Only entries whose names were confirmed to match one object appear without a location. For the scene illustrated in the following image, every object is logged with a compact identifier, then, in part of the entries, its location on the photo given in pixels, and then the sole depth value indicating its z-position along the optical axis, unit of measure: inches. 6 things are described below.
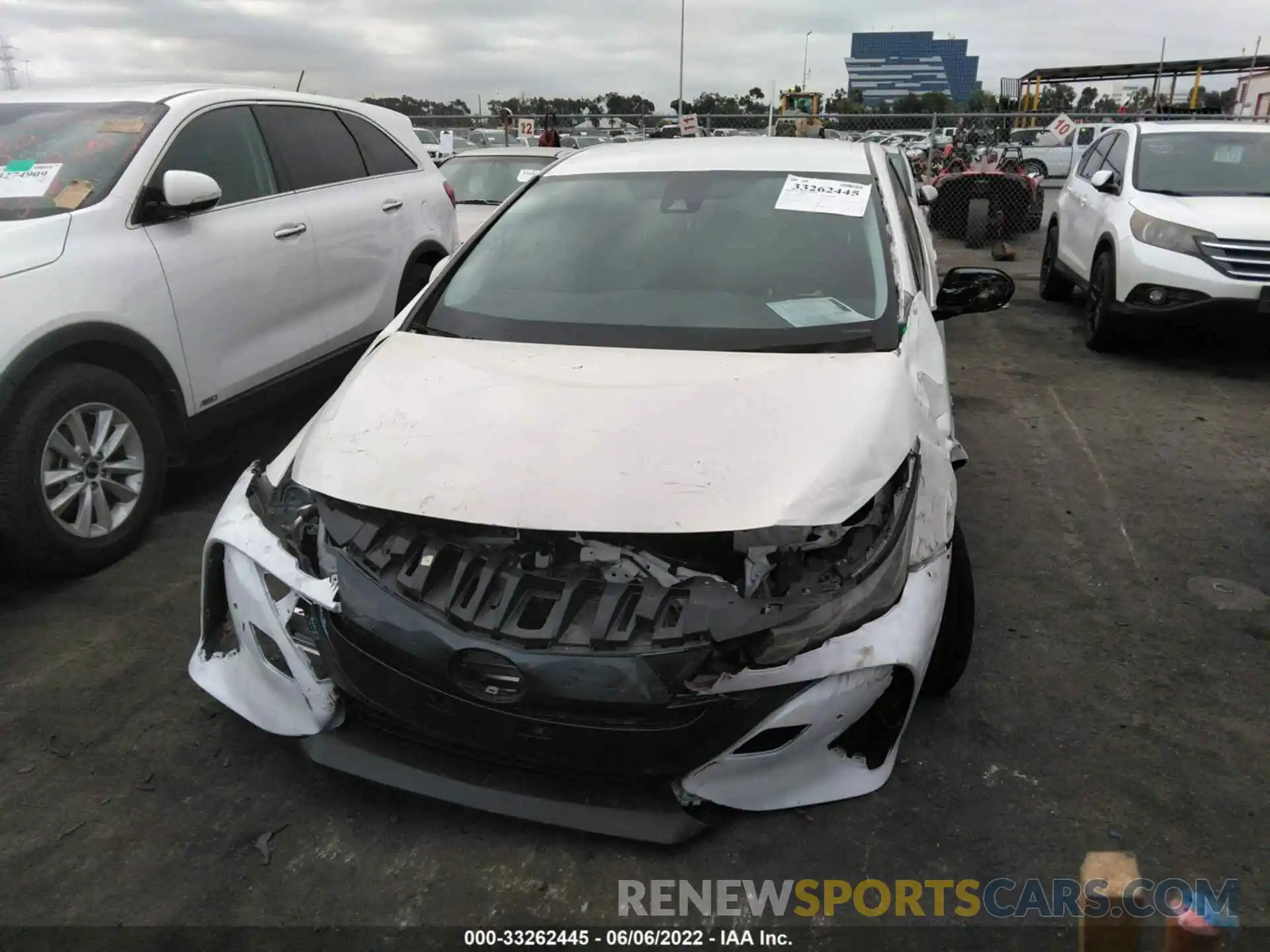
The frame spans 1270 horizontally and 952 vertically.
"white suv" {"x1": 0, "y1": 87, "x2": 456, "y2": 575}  137.8
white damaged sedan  83.3
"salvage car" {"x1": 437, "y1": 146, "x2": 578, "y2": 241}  337.1
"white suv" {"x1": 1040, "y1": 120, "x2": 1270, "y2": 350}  242.1
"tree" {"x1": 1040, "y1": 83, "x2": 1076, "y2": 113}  1612.9
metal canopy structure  1567.4
